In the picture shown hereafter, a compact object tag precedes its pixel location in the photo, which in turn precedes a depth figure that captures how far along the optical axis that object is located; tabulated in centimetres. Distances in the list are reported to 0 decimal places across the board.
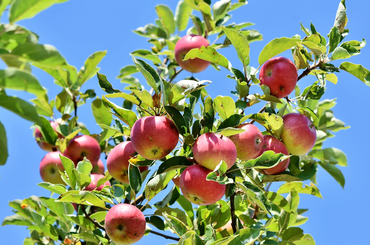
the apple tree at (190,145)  181
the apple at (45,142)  310
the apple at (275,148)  214
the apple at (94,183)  264
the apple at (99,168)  312
